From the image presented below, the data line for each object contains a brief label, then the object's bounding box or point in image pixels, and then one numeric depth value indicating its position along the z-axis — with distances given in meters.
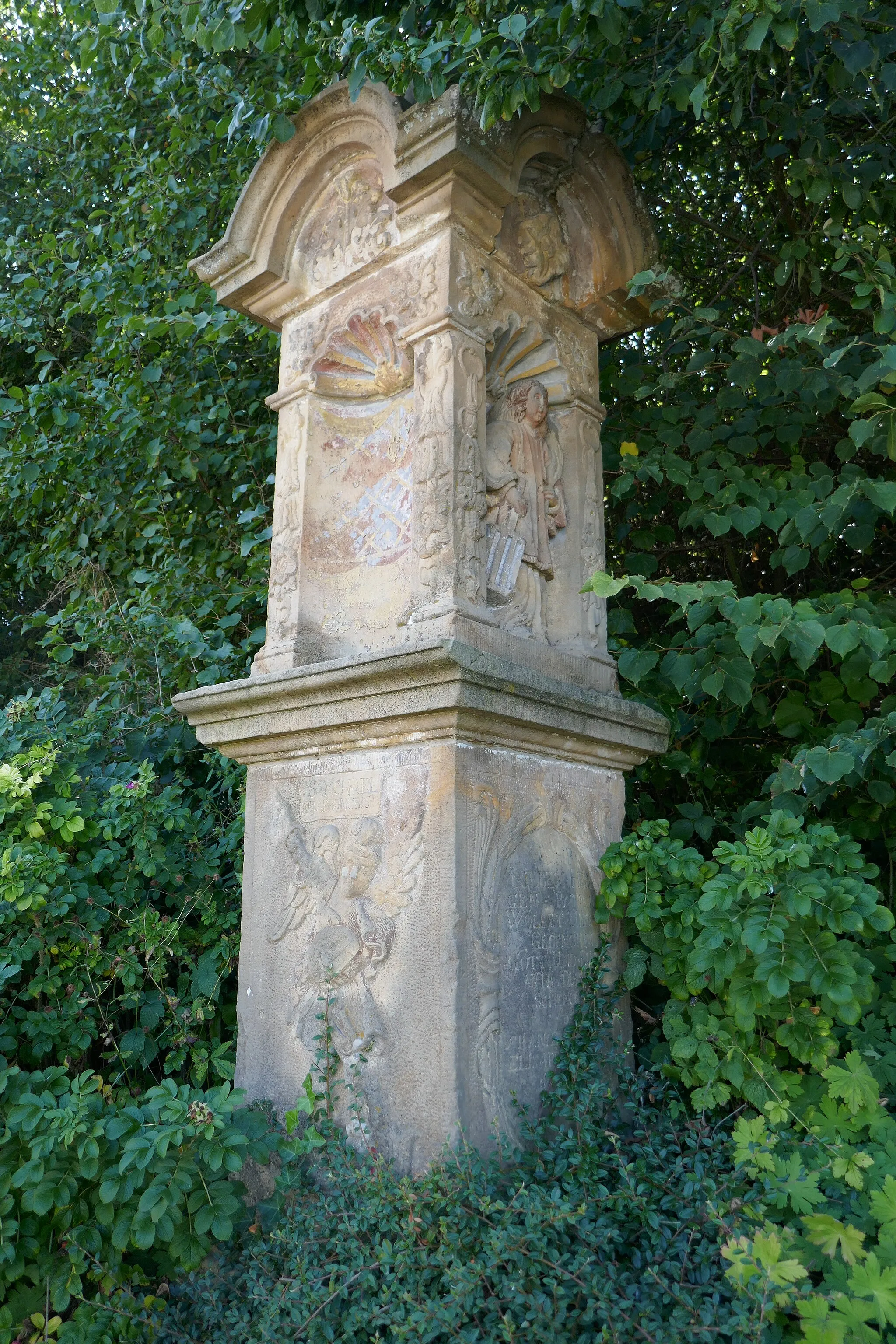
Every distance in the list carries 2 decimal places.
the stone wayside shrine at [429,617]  2.51
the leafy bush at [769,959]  2.43
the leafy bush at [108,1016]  2.46
